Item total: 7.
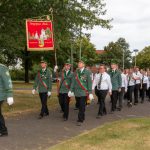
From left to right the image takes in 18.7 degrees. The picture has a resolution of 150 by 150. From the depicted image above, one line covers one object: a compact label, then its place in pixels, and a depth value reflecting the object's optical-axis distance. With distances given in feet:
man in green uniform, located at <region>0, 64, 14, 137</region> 34.12
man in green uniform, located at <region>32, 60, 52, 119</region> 47.42
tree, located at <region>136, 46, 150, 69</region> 363.76
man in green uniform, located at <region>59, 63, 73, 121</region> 46.65
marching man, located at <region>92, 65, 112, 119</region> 49.52
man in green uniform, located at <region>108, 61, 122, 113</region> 56.24
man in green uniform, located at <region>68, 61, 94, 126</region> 42.88
